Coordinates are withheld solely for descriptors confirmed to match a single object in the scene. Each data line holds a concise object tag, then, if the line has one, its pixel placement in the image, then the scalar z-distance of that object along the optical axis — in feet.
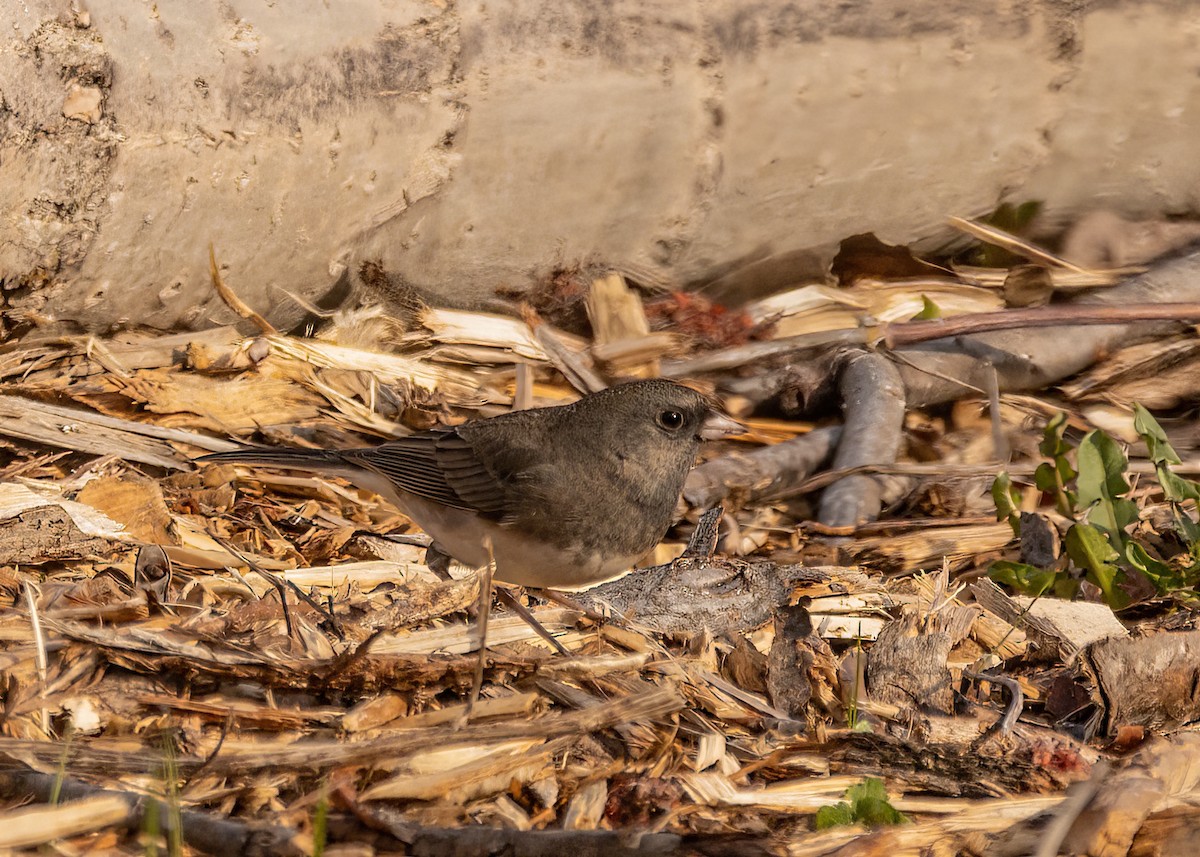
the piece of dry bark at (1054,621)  21.07
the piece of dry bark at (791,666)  18.85
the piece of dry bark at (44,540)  21.56
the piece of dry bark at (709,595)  21.49
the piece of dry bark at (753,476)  28.35
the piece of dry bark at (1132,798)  14.17
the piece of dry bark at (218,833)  13.04
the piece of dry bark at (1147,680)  18.58
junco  22.91
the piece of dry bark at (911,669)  18.90
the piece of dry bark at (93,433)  25.93
